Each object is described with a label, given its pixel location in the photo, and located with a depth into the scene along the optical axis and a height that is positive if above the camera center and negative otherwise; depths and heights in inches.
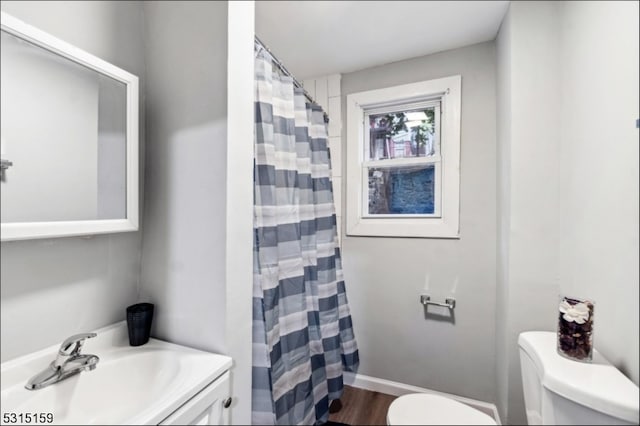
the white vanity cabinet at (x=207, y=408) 26.1 -20.2
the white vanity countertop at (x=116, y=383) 25.6 -17.3
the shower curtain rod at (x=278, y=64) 45.4 +27.7
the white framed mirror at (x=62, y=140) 26.2 +8.2
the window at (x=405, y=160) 66.2 +13.9
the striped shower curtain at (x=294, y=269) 44.7 -10.7
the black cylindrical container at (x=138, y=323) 34.6 -13.8
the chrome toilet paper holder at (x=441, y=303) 65.1 -21.2
